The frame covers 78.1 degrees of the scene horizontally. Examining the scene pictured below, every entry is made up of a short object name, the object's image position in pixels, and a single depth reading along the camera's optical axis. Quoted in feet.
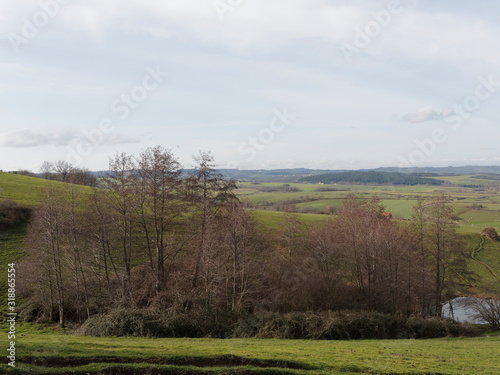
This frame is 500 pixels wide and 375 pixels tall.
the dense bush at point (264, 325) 76.59
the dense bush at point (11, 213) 133.69
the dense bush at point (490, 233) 199.45
